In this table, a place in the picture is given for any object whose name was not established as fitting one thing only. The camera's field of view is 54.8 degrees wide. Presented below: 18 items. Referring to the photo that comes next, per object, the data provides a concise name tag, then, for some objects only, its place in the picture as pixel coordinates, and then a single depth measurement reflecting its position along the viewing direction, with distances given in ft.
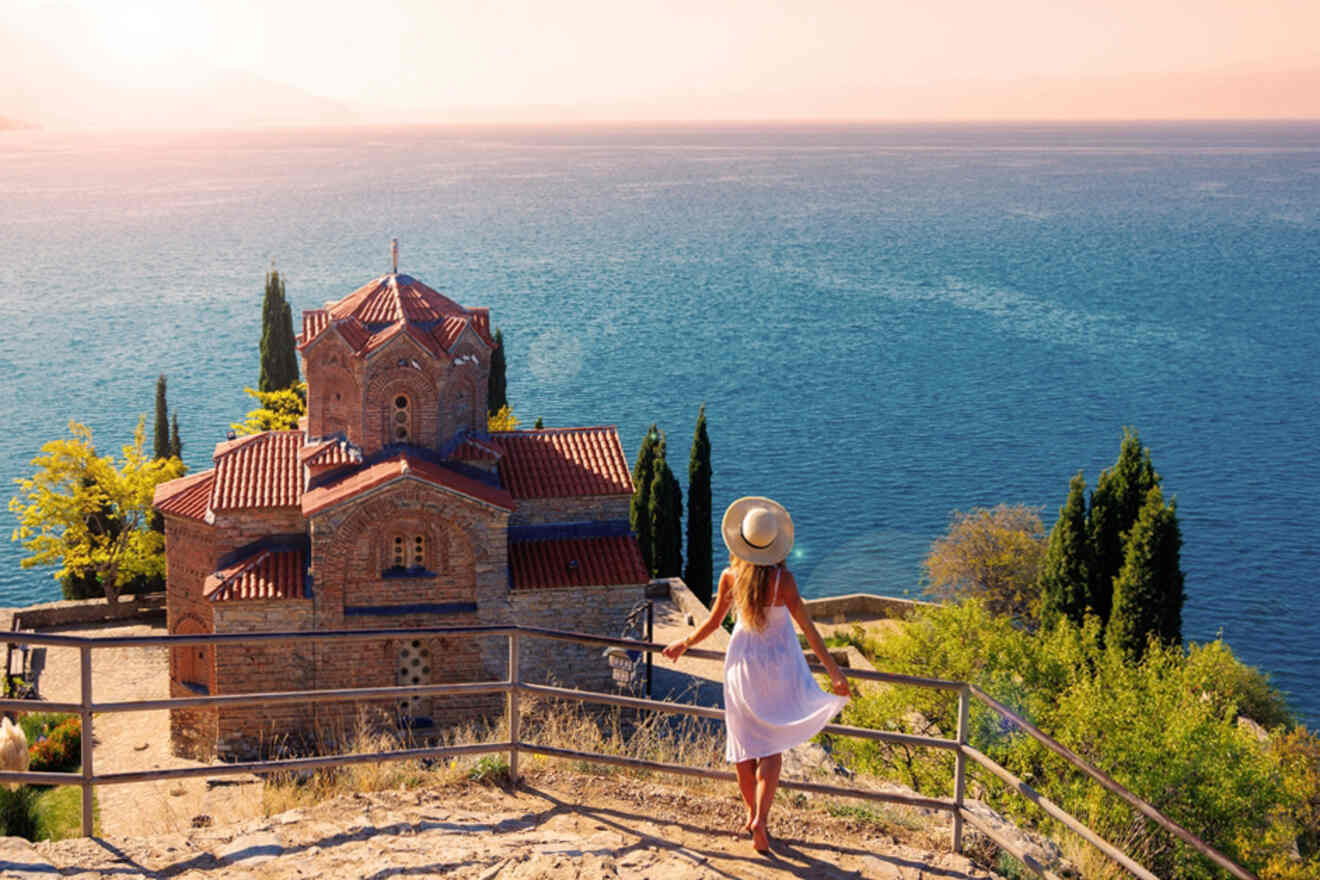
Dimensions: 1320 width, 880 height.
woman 25.45
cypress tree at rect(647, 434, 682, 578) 137.69
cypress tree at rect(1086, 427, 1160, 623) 120.57
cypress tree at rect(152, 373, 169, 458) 157.17
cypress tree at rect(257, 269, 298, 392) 168.45
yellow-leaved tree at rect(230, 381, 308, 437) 150.82
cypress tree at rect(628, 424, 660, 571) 138.82
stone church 86.89
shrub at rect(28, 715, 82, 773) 83.66
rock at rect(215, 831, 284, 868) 25.94
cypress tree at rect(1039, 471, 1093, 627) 121.80
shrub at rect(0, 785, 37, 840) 36.99
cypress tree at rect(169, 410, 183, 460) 153.07
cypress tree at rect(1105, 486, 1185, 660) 114.42
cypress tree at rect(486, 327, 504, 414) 164.88
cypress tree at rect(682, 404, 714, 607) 139.33
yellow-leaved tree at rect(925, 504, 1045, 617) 147.84
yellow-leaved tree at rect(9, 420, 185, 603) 128.47
